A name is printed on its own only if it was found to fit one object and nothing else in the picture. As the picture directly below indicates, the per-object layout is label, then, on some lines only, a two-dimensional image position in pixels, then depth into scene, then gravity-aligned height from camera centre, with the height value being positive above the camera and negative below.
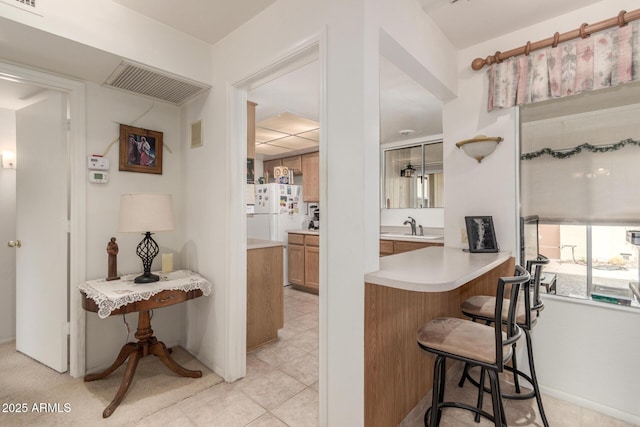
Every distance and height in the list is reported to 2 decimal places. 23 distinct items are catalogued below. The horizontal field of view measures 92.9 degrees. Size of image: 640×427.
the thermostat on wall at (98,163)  2.24 +0.38
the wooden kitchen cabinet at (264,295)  2.68 -0.75
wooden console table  1.84 -0.56
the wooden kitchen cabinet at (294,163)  5.26 +0.87
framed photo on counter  2.11 -0.15
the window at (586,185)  1.85 +0.18
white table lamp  1.98 +0.00
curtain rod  1.70 +1.09
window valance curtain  1.69 +0.88
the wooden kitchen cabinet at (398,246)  3.55 -0.40
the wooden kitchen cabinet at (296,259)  4.64 -0.71
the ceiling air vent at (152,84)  2.07 +0.97
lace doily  1.81 -0.49
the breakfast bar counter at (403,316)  1.36 -0.59
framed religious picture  2.41 +0.52
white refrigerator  4.66 +0.00
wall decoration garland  1.86 +0.41
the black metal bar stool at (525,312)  1.64 -0.59
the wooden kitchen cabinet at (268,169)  5.70 +0.84
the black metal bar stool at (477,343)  1.26 -0.59
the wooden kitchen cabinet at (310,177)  4.96 +0.59
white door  2.23 -0.14
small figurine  2.21 -0.33
